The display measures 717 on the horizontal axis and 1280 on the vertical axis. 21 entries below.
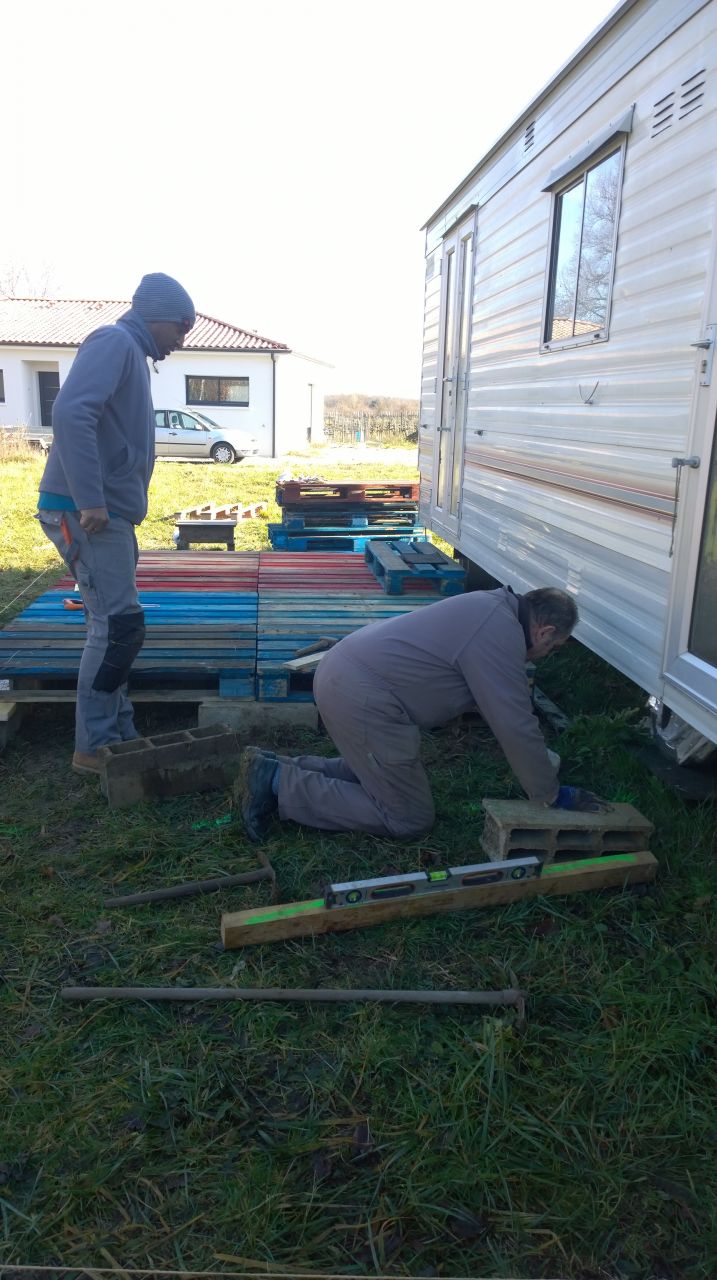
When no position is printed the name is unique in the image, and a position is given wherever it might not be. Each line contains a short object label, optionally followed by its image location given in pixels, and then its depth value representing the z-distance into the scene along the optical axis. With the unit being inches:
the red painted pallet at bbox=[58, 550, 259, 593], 265.0
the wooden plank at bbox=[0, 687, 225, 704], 187.6
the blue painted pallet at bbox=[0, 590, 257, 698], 192.1
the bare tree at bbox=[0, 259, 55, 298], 2410.2
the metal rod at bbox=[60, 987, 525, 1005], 106.0
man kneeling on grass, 131.3
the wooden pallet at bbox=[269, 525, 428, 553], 383.6
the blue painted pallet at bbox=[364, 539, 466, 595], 254.8
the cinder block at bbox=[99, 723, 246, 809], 154.7
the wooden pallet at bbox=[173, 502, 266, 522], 477.1
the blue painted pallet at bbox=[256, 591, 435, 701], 189.9
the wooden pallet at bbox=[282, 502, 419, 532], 406.6
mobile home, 131.5
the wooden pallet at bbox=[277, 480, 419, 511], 406.6
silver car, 991.0
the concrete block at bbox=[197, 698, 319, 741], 183.6
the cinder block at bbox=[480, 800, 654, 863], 131.8
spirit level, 118.9
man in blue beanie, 151.9
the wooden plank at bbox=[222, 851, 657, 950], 116.6
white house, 1192.8
